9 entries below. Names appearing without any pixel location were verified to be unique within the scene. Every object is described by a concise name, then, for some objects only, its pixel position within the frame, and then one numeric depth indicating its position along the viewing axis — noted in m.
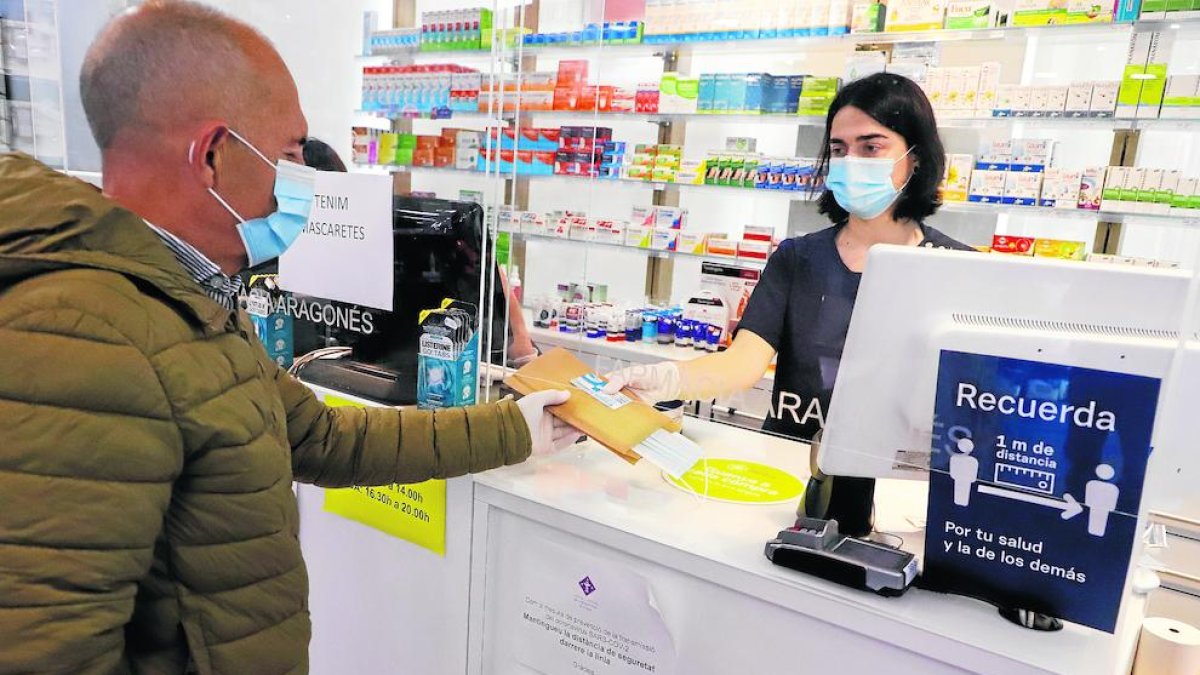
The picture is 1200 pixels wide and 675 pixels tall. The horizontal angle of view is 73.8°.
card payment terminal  1.14
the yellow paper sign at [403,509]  1.59
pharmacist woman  2.25
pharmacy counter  1.09
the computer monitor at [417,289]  1.76
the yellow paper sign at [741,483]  1.52
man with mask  0.83
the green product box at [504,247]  1.89
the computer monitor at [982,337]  1.06
